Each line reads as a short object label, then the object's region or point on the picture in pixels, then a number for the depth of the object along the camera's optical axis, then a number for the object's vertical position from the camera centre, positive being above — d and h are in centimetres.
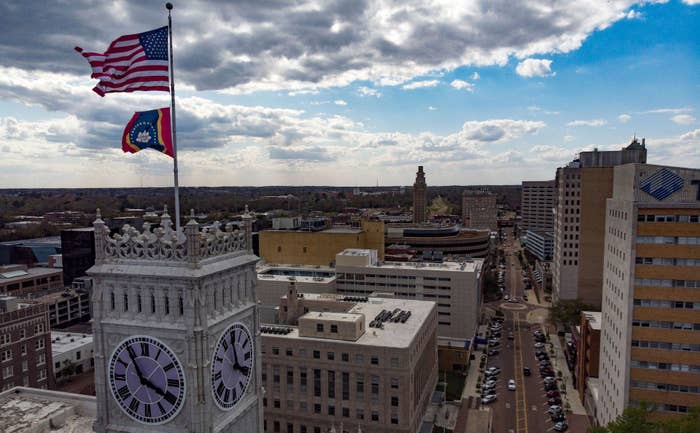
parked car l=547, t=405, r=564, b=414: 8556 -3899
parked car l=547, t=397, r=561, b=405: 9056 -3971
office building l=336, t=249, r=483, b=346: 11831 -2407
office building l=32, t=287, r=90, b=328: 12494 -3046
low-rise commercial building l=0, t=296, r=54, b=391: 7538 -2483
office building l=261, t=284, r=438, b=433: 7175 -2807
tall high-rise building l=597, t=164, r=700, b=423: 5728 -1233
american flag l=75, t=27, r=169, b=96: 2670 +685
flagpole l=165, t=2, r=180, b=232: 2594 +398
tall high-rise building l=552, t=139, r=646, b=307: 13438 -1152
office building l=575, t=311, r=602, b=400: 8456 -2902
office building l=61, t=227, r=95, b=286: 15512 -2000
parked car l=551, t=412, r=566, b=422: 8368 -3944
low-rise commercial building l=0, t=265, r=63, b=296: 13725 -2620
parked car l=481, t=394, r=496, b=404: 9169 -3982
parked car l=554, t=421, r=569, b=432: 8019 -3934
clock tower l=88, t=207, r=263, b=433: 2388 -696
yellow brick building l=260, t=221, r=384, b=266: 16100 -1867
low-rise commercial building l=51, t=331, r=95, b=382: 9638 -3335
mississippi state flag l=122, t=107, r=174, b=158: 2630 +302
